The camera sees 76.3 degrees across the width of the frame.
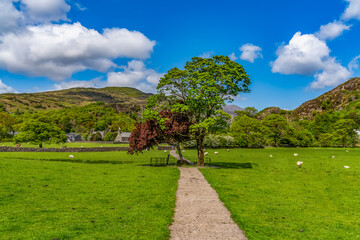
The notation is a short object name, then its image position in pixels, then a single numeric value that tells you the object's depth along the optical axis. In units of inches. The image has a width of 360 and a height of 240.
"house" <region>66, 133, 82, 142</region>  5659.5
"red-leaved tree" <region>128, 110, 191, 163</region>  1337.4
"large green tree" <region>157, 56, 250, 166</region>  1241.4
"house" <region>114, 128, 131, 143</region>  5290.4
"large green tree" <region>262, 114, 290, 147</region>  4008.4
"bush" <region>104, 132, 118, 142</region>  5757.9
